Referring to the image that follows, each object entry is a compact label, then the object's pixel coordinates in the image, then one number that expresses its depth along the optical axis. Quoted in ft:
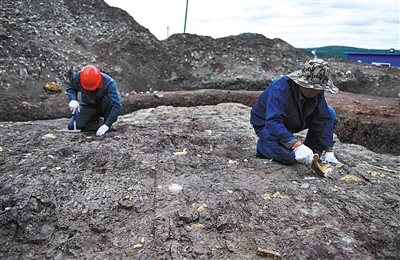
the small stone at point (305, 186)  10.17
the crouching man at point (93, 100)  14.85
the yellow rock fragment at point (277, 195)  9.53
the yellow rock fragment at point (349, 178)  10.98
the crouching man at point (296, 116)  10.36
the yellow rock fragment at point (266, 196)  9.46
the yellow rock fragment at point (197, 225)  8.24
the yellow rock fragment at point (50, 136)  14.48
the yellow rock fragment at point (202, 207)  8.80
